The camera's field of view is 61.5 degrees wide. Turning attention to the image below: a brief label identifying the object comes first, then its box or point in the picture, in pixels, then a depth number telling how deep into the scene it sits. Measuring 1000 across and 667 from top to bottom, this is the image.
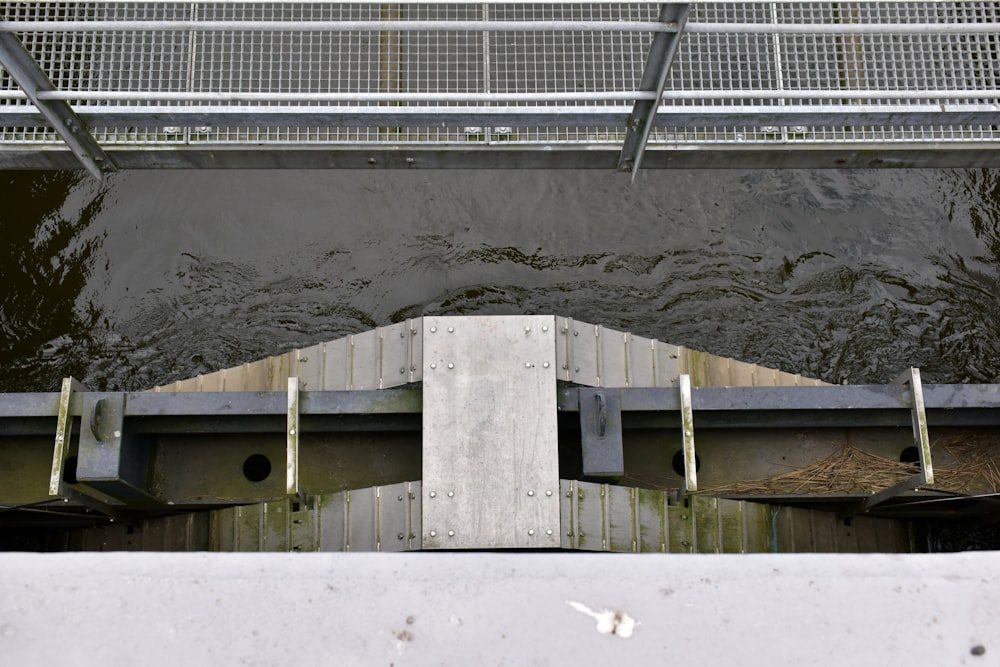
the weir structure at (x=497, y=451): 5.36
